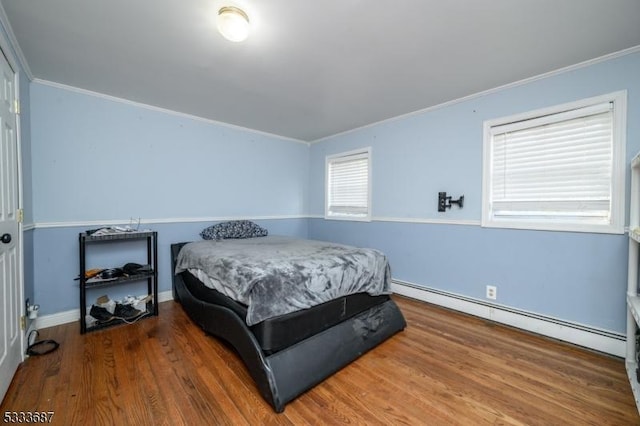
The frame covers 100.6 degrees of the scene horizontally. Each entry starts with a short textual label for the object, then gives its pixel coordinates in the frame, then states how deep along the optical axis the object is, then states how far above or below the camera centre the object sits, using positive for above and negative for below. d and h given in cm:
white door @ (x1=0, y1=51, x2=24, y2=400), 158 -22
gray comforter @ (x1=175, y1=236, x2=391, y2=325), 171 -49
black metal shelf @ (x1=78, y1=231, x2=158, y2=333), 239 -69
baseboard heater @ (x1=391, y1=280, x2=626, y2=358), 207 -102
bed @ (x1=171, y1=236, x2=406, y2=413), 163 -74
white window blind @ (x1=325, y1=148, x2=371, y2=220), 393 +36
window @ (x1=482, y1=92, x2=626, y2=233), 208 +37
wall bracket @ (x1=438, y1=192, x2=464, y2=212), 299 +9
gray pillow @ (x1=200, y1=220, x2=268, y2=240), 347 -32
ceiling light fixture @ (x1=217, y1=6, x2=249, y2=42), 157 +111
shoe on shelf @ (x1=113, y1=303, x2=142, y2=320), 261 -105
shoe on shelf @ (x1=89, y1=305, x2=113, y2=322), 252 -103
